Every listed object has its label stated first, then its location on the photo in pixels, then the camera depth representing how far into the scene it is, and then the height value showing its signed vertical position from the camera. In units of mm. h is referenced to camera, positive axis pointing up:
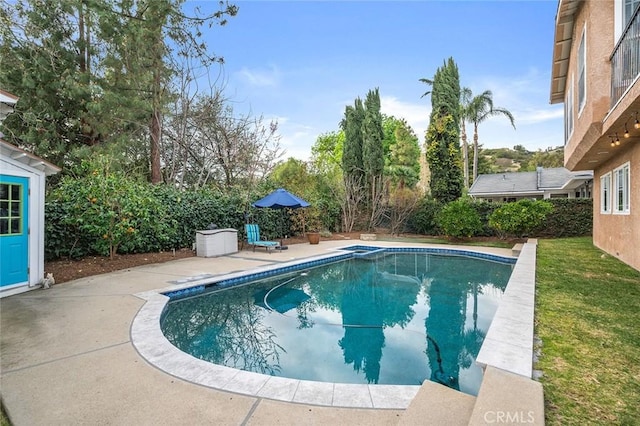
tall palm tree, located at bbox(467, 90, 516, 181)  30594 +10075
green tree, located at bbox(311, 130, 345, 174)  40031 +9163
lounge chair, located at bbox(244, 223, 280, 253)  12391 -897
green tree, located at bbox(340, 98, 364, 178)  23627 +5505
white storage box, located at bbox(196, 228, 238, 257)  11250 -958
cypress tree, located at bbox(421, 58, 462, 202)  19766 +4518
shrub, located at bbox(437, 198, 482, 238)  15680 -268
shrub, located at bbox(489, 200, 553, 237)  14492 -79
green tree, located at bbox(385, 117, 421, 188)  29609 +6278
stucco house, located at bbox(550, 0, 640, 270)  5824 +2354
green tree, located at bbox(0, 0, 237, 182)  11633 +5824
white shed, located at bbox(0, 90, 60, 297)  5895 -8
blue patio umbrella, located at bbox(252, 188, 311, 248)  12579 +563
